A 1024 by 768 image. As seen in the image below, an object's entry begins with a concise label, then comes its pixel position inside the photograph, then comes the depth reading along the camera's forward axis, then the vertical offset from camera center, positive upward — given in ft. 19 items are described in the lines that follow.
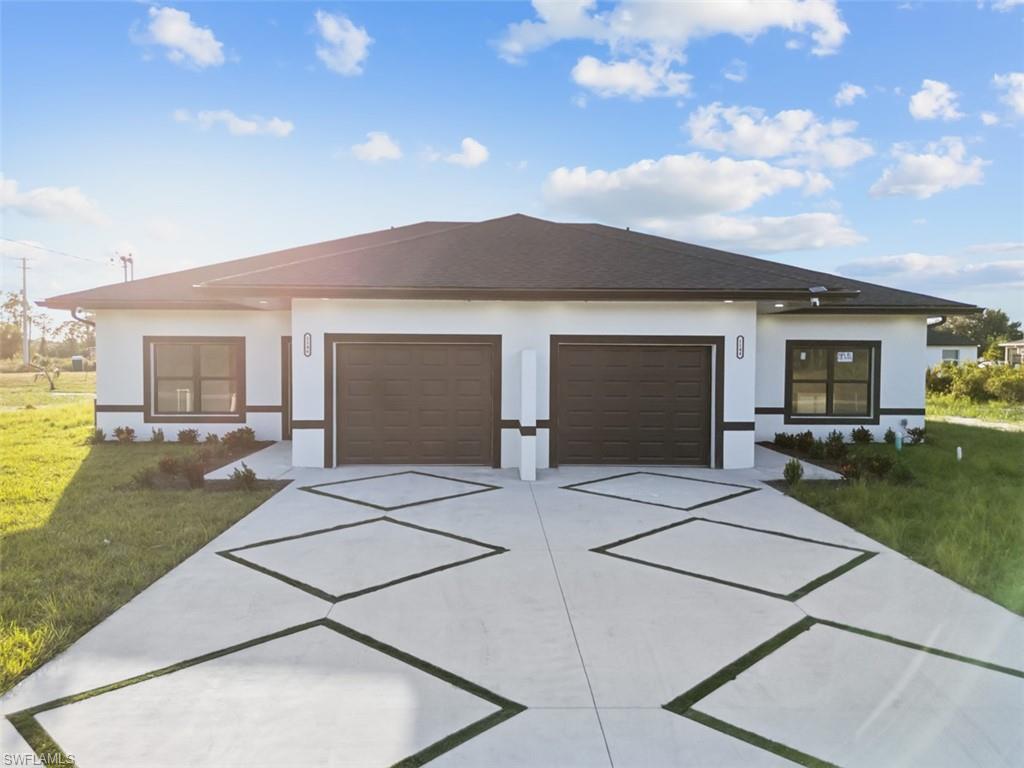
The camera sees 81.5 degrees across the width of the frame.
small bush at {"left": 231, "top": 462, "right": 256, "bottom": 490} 28.27 -5.69
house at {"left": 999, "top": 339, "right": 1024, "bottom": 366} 161.79 +4.58
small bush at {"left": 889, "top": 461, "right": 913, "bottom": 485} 30.50 -5.66
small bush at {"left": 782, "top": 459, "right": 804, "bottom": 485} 29.84 -5.39
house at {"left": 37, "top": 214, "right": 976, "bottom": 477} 32.55 +0.62
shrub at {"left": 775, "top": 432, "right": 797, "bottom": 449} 42.75 -5.44
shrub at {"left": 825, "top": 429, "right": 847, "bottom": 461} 37.70 -5.31
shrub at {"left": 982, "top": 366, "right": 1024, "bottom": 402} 73.61 -2.02
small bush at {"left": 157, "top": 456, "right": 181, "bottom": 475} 29.27 -5.26
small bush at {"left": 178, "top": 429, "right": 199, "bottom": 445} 42.78 -5.54
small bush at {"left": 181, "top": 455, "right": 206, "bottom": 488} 28.76 -5.42
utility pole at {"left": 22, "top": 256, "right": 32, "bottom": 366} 154.99 +15.32
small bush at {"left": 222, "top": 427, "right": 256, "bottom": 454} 40.40 -5.51
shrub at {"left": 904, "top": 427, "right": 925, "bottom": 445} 45.27 -5.27
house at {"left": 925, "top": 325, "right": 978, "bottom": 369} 110.11 +4.13
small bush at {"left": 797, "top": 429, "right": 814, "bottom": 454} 41.21 -5.28
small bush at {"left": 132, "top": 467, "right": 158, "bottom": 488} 28.35 -5.71
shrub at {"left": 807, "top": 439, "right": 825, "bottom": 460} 38.91 -5.57
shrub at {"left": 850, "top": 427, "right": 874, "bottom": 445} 44.86 -5.26
